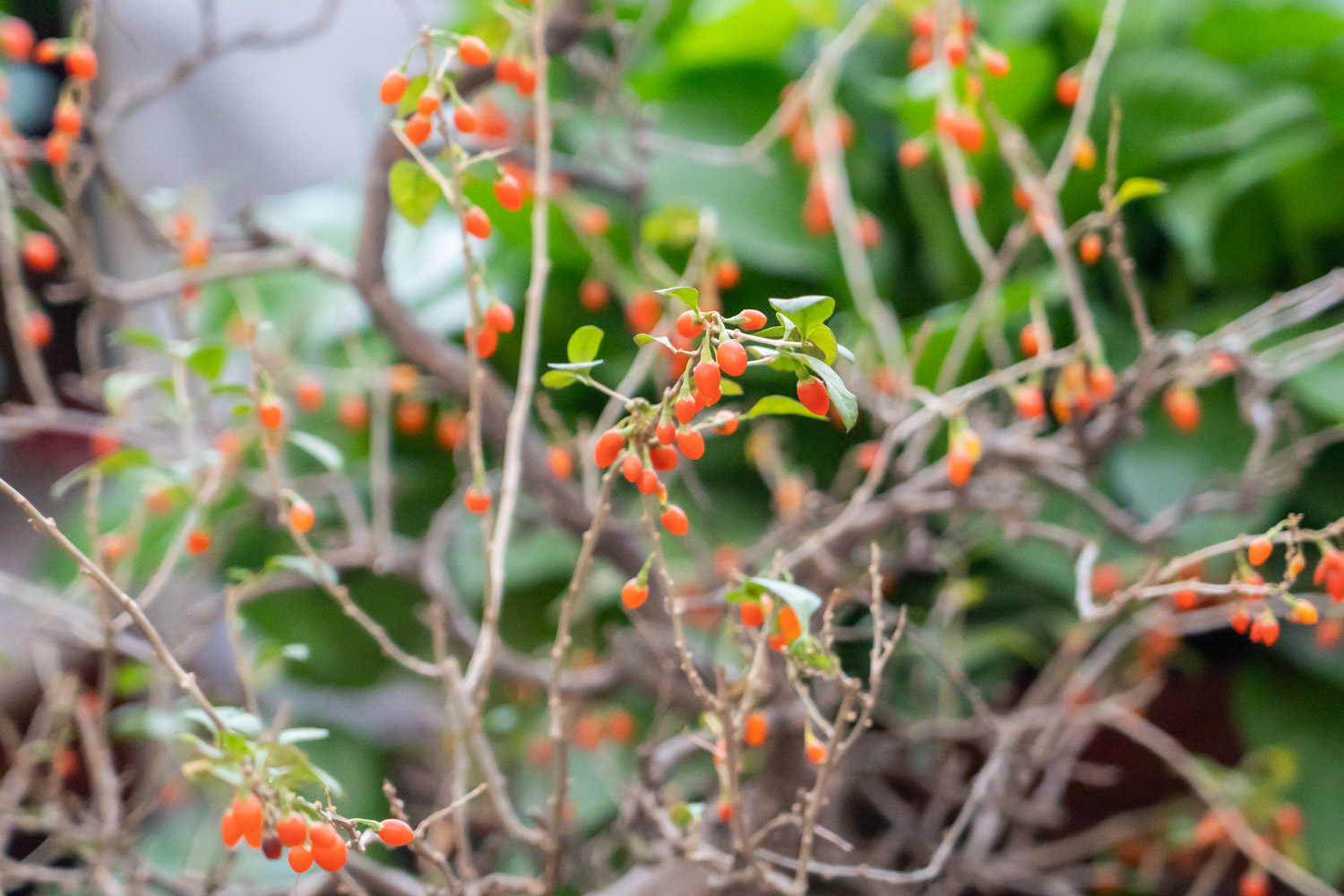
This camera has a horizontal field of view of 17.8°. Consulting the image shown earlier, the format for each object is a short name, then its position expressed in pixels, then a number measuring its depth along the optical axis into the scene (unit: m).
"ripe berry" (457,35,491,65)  1.48
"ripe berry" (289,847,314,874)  1.38
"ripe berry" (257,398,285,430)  1.53
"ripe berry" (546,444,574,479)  1.87
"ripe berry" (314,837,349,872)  1.37
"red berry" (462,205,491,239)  1.46
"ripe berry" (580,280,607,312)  2.51
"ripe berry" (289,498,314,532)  1.52
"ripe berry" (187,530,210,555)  1.60
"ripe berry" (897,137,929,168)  2.21
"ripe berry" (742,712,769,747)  1.48
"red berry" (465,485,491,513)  1.51
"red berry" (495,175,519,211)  1.49
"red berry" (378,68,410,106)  1.46
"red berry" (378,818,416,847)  1.38
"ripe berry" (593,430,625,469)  1.39
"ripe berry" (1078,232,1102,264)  1.68
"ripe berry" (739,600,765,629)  1.42
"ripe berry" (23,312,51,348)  2.00
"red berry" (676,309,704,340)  1.36
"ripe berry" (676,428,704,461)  1.38
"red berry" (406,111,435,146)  1.46
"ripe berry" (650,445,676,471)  1.40
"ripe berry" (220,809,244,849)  1.39
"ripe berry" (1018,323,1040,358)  1.71
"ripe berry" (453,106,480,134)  1.46
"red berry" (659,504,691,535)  1.43
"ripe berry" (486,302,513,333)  1.50
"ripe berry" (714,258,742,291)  1.80
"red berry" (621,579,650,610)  1.46
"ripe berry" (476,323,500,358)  1.51
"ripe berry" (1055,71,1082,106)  1.92
